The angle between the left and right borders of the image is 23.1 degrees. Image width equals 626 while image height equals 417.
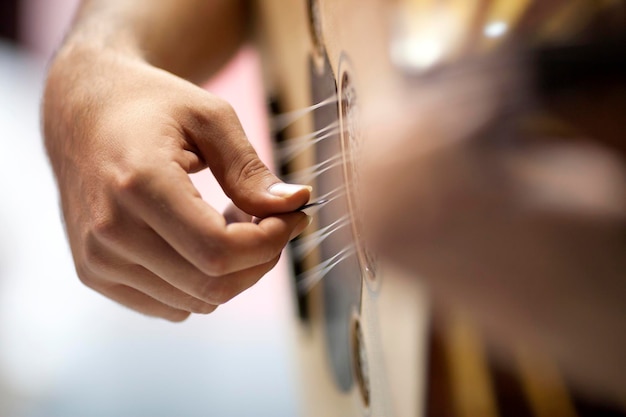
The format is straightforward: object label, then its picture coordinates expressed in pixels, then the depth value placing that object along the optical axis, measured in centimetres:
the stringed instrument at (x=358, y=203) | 59
